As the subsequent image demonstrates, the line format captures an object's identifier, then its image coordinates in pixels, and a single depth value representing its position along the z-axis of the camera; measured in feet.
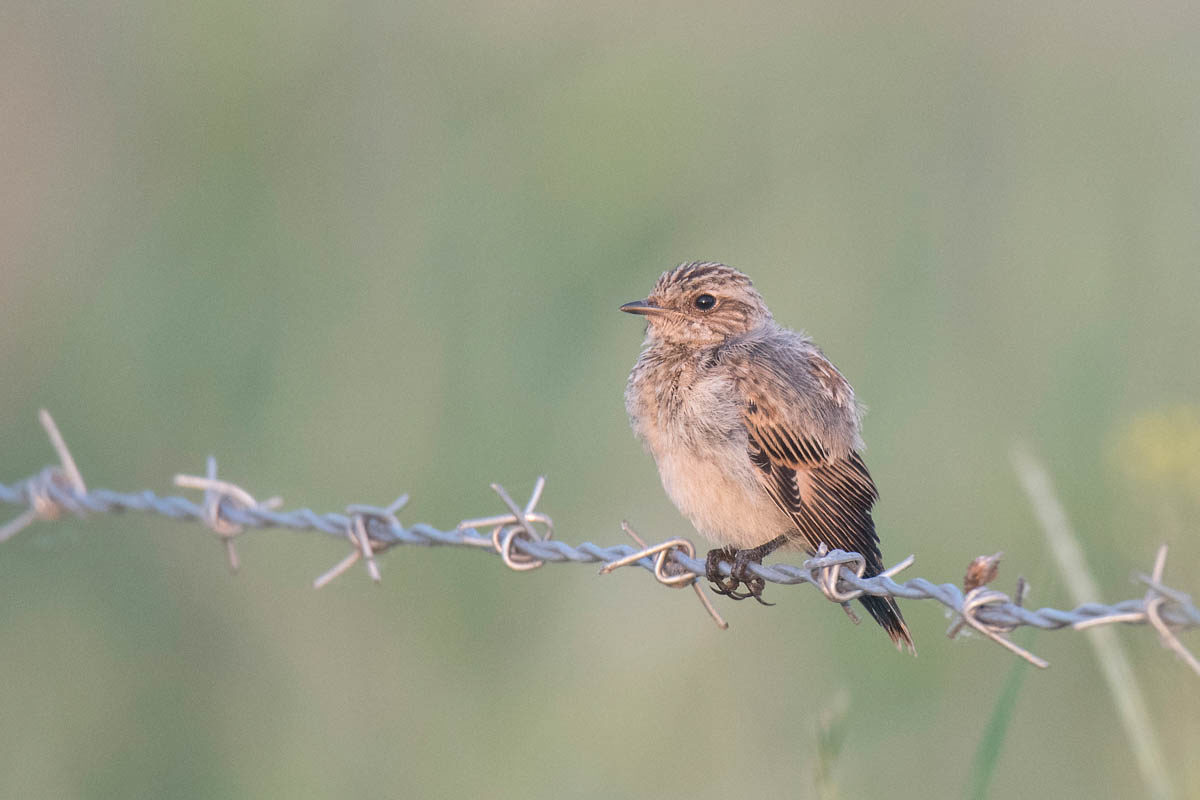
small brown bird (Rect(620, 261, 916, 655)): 32.78
